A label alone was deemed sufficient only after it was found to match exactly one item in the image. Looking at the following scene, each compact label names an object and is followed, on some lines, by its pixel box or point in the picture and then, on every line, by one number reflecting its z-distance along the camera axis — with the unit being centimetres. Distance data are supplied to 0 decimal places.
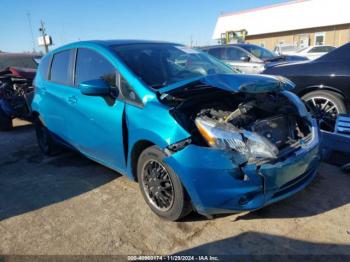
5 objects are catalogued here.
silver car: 1060
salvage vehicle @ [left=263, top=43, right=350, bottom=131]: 492
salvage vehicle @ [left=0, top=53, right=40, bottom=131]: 761
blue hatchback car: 271
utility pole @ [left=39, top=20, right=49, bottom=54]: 3661
